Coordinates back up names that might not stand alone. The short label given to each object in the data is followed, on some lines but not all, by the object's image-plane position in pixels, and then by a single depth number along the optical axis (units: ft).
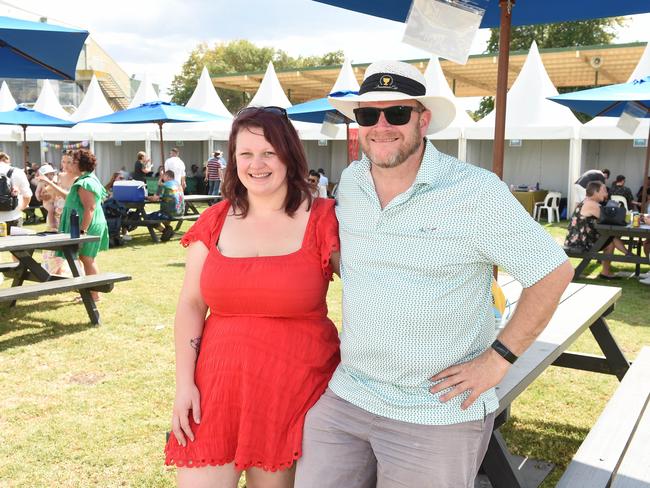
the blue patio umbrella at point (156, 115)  44.42
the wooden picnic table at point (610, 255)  27.61
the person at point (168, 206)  40.83
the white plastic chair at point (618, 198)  41.93
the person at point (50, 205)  27.96
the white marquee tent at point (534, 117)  52.95
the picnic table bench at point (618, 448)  7.45
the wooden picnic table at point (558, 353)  8.50
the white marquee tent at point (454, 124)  56.49
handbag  29.04
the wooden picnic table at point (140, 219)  40.65
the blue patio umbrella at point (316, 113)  39.02
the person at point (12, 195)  24.20
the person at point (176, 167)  55.89
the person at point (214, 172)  62.03
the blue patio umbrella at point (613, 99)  27.86
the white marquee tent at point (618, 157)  62.08
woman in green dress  22.49
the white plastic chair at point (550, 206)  54.13
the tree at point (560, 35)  126.02
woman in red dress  7.01
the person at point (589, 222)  29.81
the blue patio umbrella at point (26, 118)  47.70
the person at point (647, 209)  32.30
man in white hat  6.45
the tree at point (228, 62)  197.47
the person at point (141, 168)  56.80
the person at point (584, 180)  39.68
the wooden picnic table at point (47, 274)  18.71
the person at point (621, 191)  46.85
